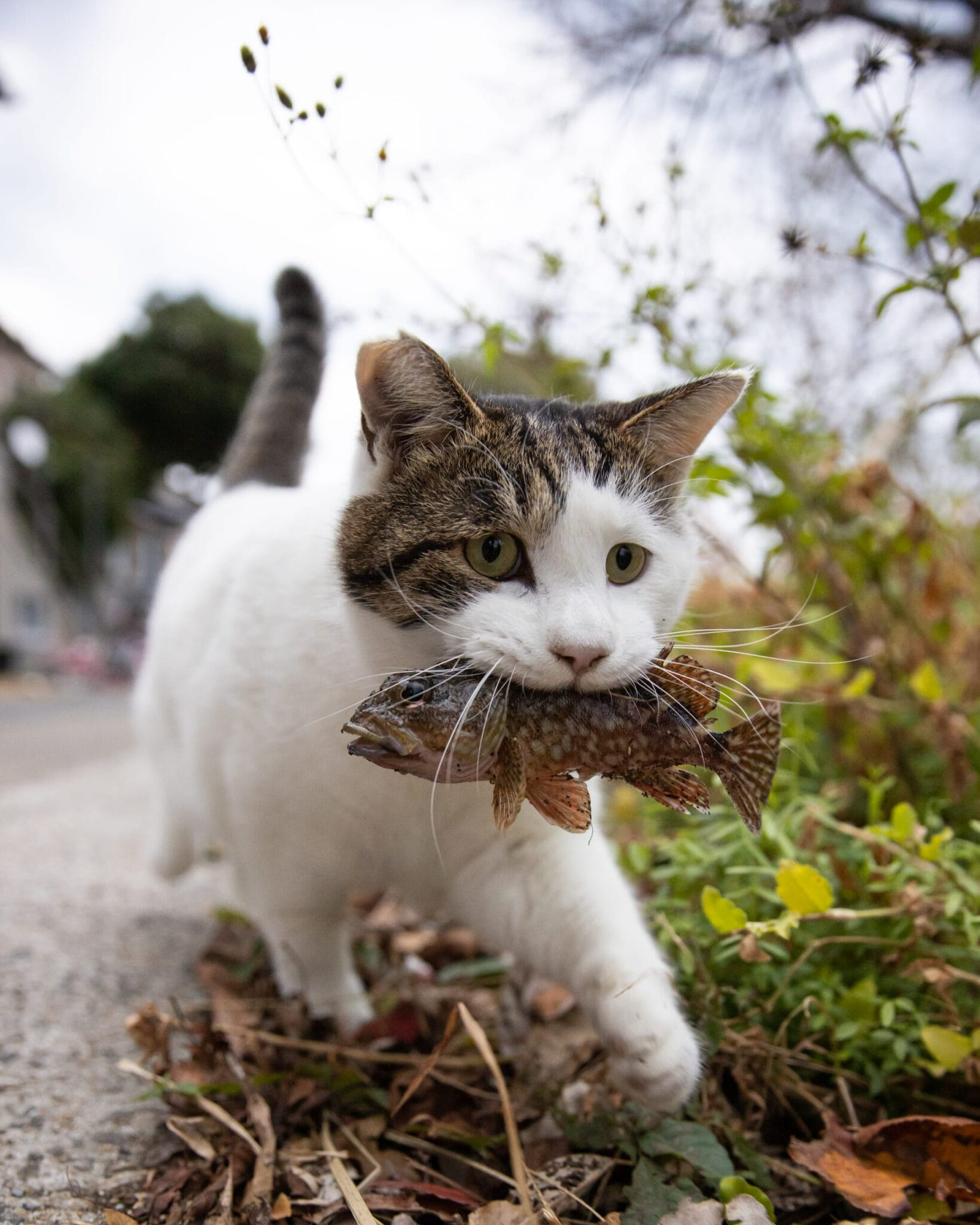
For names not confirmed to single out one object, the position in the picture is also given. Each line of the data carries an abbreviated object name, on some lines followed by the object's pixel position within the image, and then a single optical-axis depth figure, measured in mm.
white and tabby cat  314
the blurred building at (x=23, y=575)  12717
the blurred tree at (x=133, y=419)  13802
